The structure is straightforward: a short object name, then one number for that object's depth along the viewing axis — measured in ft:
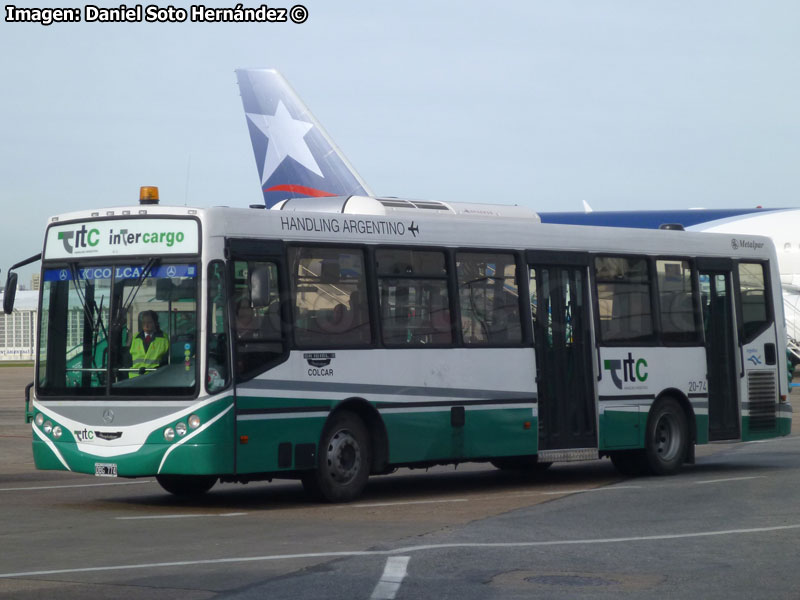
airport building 389.19
